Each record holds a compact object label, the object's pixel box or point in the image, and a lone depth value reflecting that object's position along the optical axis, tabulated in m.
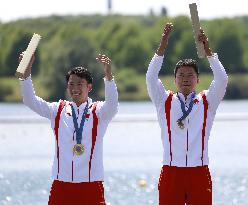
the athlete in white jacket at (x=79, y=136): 19.30
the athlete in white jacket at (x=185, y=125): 20.37
